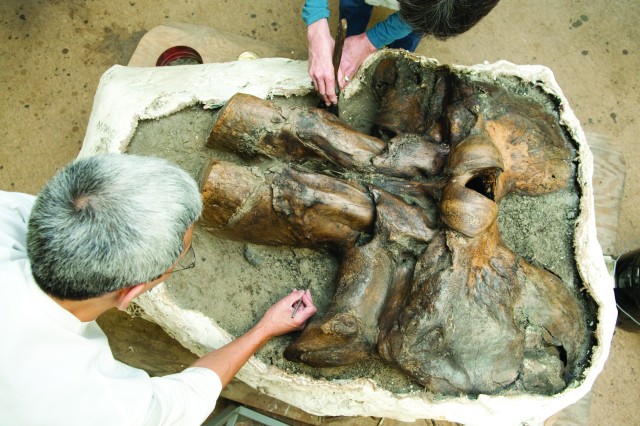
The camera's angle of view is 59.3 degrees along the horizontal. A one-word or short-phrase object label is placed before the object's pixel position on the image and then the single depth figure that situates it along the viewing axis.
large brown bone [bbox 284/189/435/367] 2.11
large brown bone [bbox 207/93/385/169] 2.31
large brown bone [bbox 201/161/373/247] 2.19
